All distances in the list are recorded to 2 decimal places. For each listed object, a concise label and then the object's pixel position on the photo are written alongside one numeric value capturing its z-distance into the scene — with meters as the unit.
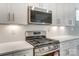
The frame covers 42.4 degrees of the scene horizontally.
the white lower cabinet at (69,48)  1.41
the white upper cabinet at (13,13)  1.29
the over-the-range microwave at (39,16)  1.36
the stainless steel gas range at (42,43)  1.35
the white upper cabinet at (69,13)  1.40
